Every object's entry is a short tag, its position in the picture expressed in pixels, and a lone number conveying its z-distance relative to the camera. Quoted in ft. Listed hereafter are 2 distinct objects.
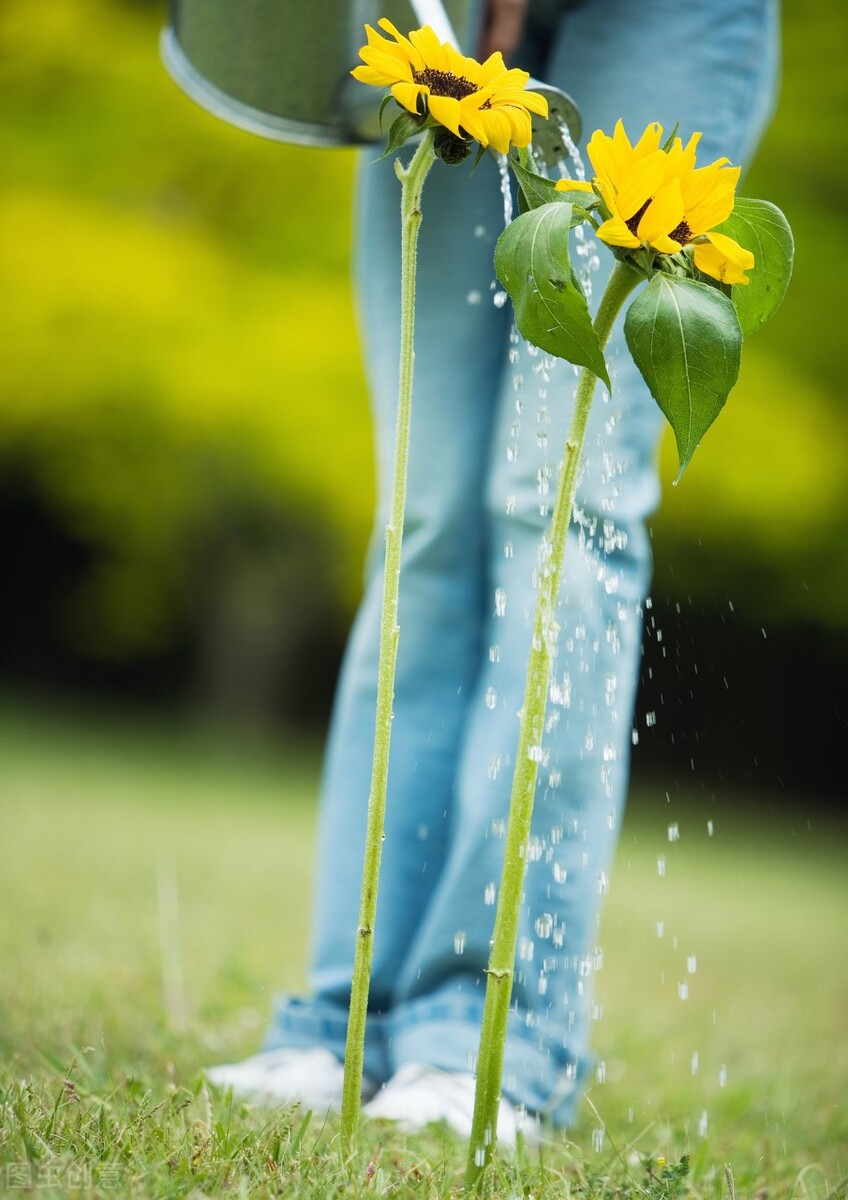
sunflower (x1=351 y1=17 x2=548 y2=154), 11.30
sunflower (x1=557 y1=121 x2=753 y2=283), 11.21
